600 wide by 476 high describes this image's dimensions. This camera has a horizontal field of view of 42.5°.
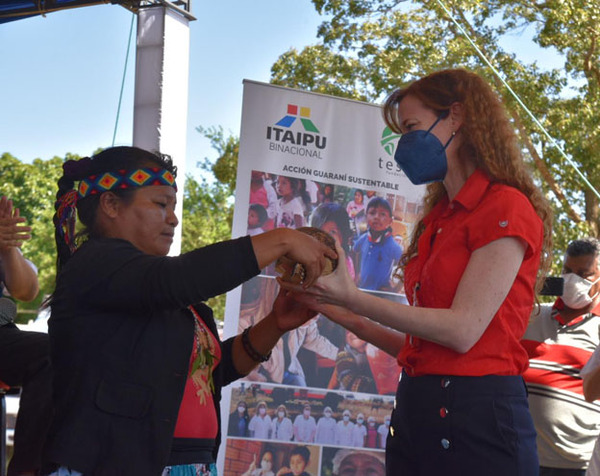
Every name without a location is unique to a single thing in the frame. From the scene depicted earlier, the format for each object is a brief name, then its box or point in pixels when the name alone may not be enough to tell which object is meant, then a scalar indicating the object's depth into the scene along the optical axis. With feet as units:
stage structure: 15.19
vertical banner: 14.83
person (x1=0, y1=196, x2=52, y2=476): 11.37
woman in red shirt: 6.40
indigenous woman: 6.07
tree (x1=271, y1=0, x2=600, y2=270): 38.22
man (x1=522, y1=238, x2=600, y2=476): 14.15
